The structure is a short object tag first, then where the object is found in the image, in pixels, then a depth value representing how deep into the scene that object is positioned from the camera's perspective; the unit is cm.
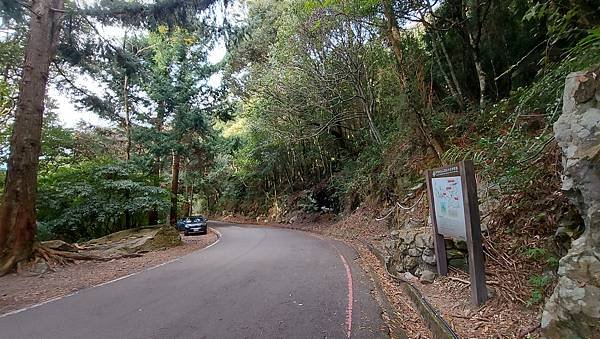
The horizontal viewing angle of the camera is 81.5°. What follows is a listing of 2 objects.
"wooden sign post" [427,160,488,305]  434
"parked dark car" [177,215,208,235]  2050
